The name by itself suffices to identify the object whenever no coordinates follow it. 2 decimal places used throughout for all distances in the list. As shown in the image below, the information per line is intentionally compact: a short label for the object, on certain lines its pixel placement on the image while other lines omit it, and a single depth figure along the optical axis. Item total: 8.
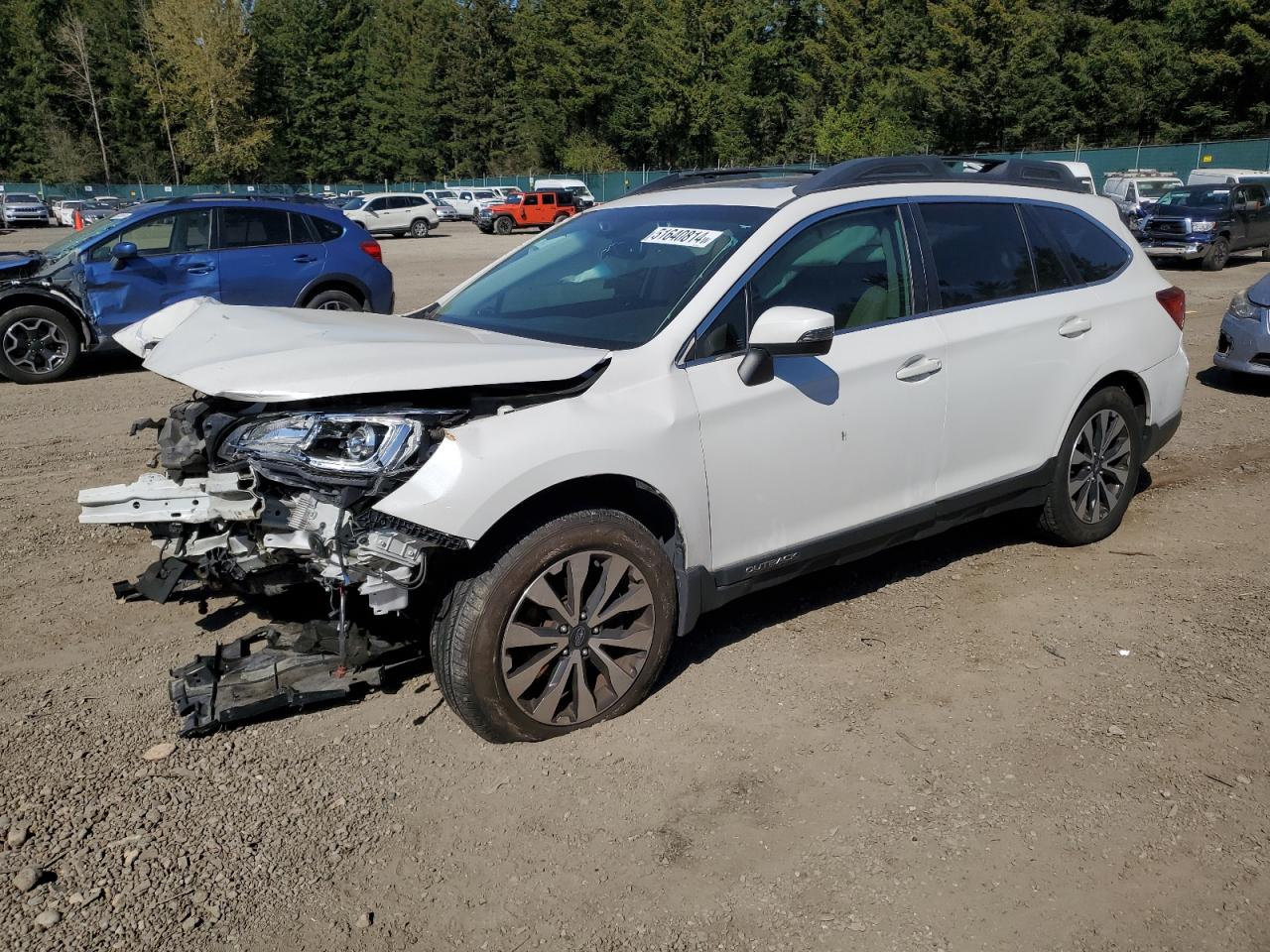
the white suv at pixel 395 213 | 39.16
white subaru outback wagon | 3.23
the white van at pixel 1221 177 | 25.61
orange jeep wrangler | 42.34
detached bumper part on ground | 3.56
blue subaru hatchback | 9.89
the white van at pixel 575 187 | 46.12
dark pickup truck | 21.30
